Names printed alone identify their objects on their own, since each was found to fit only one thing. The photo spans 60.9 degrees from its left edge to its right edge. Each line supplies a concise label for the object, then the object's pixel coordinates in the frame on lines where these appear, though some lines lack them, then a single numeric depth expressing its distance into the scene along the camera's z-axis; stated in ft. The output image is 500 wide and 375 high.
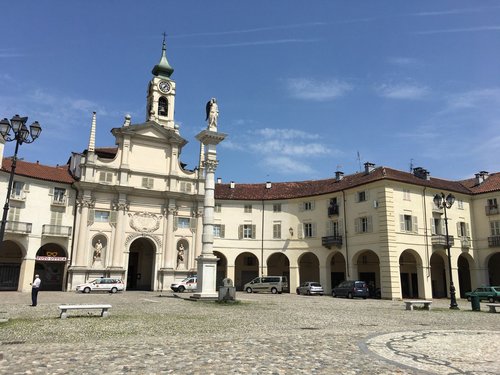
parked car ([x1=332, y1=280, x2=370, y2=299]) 120.06
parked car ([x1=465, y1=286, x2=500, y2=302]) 108.78
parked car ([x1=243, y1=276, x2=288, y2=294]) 144.36
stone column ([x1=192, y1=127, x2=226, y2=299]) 86.02
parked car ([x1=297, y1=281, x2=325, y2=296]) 135.80
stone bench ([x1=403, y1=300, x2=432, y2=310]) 76.92
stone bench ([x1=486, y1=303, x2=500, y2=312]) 73.64
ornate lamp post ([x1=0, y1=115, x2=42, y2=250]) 48.47
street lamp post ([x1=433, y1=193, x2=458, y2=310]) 80.77
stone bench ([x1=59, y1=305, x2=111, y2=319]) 53.83
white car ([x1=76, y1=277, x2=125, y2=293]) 122.93
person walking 70.59
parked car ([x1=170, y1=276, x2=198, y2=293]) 134.82
